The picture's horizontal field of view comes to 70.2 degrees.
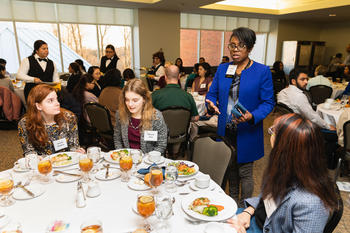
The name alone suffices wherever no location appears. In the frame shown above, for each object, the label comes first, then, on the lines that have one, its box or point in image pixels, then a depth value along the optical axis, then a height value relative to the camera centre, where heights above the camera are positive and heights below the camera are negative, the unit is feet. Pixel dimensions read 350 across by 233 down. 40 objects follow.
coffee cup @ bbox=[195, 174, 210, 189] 4.57 -2.18
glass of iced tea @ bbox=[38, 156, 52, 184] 4.69 -2.03
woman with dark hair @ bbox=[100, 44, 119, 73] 18.99 -0.01
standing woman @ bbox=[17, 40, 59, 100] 13.20 -0.49
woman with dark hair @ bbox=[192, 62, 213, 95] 15.62 -1.19
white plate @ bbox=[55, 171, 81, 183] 4.85 -2.29
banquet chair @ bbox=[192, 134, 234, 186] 5.74 -2.25
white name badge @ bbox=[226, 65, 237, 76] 6.58 -0.23
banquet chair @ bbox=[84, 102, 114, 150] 10.09 -2.46
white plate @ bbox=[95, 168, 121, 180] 4.96 -2.29
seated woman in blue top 3.48 -1.68
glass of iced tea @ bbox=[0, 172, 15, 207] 4.01 -2.07
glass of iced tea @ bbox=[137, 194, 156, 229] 3.43 -1.98
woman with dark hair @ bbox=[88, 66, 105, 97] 13.26 -1.08
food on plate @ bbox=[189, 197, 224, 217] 3.75 -2.24
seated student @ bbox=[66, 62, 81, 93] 12.18 -1.04
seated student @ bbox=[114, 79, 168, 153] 7.02 -1.72
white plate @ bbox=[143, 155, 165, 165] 5.62 -2.24
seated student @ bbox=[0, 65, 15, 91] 16.78 -1.46
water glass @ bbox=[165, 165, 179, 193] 4.44 -2.06
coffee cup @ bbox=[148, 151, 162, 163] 5.60 -2.13
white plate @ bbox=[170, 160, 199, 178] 5.08 -2.21
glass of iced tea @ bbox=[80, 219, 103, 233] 3.17 -2.08
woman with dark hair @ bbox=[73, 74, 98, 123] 11.62 -1.59
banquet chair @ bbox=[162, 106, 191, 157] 9.63 -2.47
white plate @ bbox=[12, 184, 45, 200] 4.27 -2.31
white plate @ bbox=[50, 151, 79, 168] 5.44 -2.25
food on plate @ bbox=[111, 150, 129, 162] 5.73 -2.18
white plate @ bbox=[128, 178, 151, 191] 4.54 -2.27
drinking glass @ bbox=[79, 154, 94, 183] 4.69 -1.94
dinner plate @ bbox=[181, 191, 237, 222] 3.69 -2.27
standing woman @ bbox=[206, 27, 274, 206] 6.31 -1.07
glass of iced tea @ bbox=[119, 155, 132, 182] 4.72 -1.94
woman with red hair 6.51 -1.72
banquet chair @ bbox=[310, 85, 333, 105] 16.08 -1.97
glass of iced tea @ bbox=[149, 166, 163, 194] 4.17 -1.90
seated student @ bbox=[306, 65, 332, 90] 17.72 -1.36
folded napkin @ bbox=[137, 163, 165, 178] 5.02 -2.19
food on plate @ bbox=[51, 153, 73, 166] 5.52 -2.24
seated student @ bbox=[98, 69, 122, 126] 11.18 -1.41
